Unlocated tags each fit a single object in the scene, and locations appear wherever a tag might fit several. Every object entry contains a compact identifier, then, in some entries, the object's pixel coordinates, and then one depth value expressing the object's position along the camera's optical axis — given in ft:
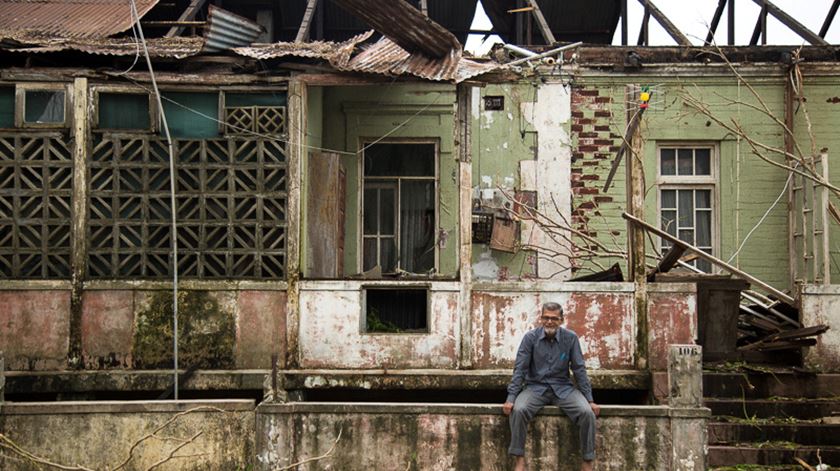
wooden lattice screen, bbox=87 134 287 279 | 33.99
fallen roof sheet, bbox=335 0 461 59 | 32.22
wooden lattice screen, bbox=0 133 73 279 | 33.68
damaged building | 28.35
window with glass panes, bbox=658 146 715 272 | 44.93
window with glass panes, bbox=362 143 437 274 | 43.75
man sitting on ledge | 27.71
